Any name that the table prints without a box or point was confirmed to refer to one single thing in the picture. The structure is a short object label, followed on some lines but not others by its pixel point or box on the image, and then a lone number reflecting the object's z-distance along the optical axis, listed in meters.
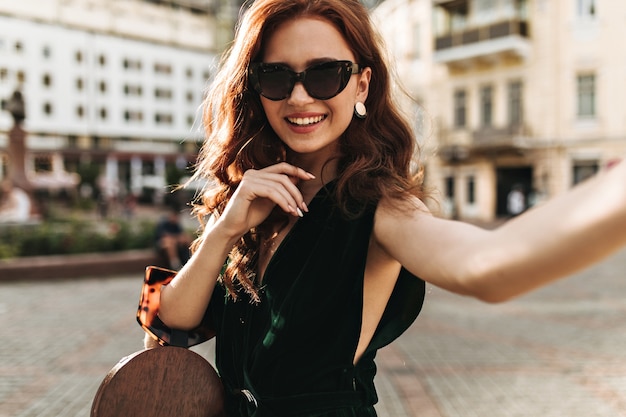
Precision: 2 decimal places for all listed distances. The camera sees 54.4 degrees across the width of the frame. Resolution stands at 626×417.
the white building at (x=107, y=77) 50.88
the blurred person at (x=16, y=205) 16.23
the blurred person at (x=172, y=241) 10.20
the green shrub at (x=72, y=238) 12.15
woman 1.23
